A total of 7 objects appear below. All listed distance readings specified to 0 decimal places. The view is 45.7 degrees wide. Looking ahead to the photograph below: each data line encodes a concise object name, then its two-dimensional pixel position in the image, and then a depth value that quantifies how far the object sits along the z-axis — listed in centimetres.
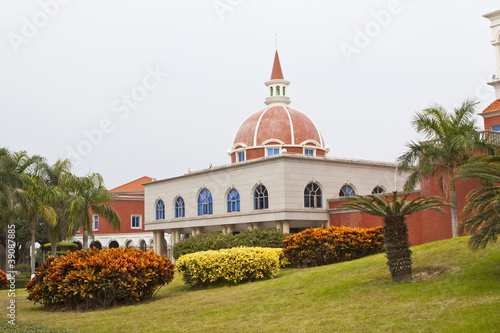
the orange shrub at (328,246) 2116
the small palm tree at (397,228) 1362
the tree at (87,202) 3578
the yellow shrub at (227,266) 1825
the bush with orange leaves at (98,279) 1514
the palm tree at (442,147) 2209
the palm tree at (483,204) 1223
